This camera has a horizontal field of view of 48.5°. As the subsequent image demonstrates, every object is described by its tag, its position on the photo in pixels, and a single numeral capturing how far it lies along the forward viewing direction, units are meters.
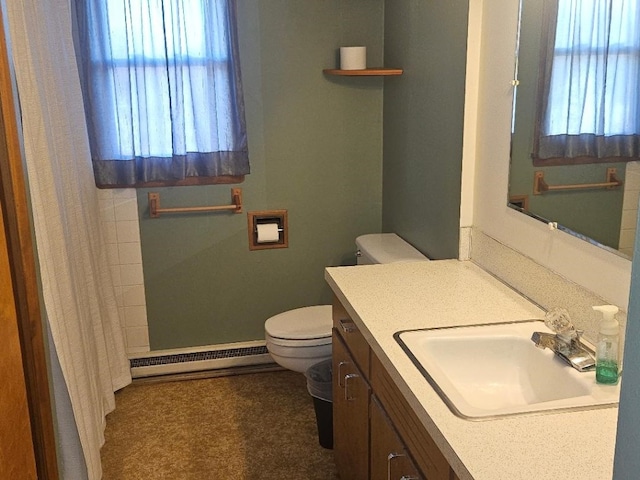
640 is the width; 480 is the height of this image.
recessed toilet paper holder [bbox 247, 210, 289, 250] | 3.52
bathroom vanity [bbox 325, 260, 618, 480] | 1.37
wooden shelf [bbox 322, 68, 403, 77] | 3.14
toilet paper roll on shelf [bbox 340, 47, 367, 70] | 3.29
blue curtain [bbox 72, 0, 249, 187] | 3.12
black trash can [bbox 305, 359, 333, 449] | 2.90
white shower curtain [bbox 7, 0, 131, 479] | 2.30
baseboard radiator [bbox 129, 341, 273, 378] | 3.61
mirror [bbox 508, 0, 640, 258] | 1.75
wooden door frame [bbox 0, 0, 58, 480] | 2.07
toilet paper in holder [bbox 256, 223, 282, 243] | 3.52
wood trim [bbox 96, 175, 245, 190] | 3.35
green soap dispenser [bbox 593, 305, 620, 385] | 1.64
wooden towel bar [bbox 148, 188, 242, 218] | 3.40
